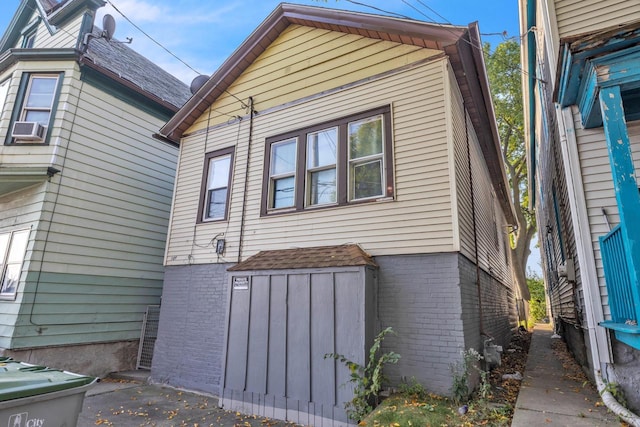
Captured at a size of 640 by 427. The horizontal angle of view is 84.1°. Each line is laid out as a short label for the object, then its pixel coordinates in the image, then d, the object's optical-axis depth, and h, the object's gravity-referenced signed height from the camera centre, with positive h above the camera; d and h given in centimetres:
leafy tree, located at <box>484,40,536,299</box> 1806 +986
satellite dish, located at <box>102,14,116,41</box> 982 +735
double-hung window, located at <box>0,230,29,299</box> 747 +77
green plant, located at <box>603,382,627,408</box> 402 -90
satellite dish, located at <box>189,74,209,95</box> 991 +599
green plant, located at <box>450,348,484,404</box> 459 -90
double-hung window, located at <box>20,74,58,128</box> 833 +454
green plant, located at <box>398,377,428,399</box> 478 -110
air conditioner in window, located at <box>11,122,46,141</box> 795 +360
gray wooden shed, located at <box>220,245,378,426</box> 499 -41
